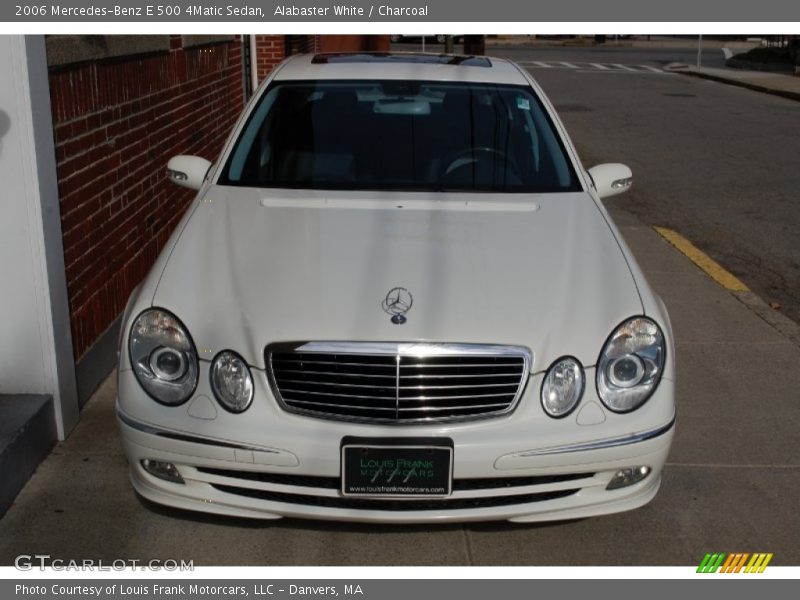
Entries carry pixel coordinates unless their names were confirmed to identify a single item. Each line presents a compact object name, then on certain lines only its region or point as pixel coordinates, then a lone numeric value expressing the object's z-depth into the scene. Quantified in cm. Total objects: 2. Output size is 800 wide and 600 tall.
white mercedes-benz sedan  333
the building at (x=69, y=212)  412
